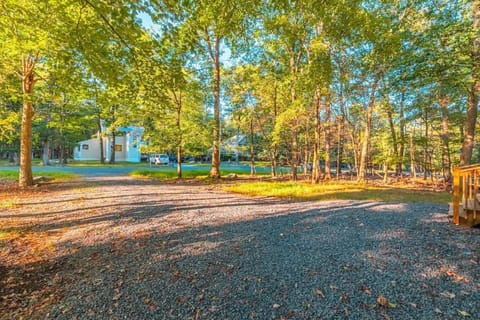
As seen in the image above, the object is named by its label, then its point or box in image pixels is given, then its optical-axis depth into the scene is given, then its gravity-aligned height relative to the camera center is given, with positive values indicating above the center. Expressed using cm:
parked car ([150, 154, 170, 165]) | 2997 -22
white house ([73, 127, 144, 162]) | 3416 +103
